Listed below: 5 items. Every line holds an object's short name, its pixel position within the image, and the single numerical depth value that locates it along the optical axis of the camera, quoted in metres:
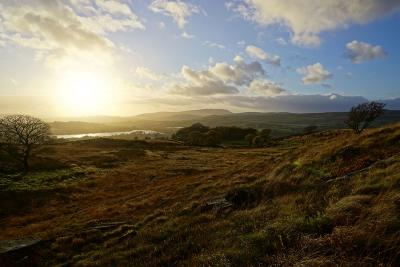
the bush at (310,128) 190.09
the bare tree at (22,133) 57.81
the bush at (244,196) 15.68
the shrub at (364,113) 54.92
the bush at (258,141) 125.12
